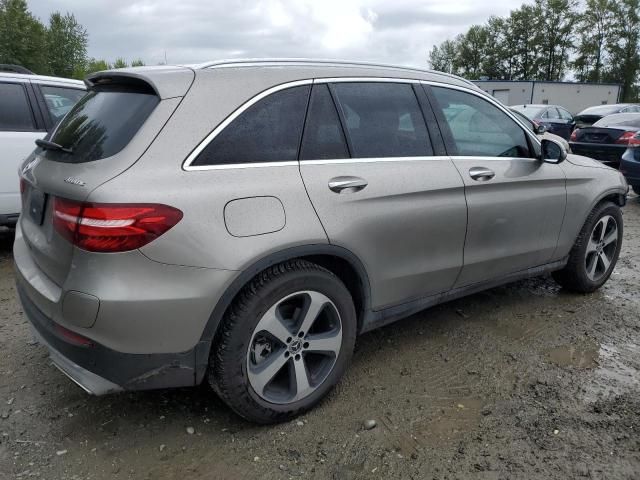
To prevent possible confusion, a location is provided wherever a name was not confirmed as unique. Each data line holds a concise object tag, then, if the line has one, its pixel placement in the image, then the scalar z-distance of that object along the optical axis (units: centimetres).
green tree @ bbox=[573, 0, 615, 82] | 6297
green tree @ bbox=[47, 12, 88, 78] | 5222
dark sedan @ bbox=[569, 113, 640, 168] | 1108
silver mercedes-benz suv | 226
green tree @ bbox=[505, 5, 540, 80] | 7088
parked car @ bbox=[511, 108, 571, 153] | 1022
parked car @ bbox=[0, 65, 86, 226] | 518
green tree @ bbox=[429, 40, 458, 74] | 8462
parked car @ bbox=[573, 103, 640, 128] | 1574
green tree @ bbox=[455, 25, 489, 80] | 7869
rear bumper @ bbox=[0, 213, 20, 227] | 520
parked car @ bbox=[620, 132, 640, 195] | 875
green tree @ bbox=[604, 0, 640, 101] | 6153
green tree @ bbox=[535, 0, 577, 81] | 6781
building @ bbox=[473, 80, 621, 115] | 3369
